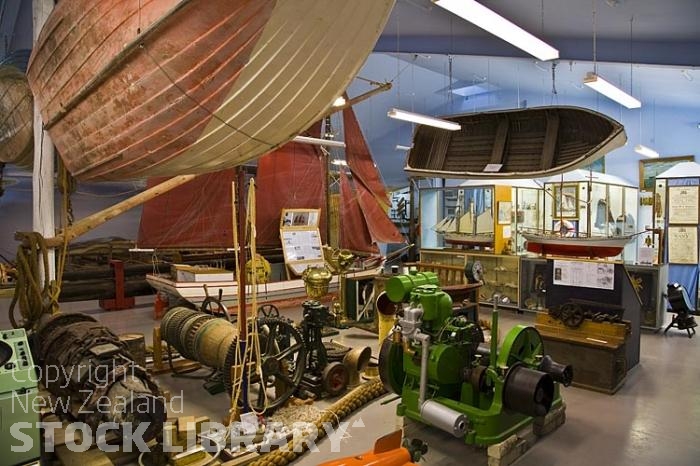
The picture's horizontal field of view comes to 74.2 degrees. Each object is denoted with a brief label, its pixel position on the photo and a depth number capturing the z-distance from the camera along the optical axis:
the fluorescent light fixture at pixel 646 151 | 10.12
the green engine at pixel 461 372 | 3.02
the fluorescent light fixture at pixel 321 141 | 7.78
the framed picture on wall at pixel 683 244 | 7.77
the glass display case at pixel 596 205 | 9.46
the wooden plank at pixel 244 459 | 3.00
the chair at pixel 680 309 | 6.34
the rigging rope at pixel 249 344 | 3.30
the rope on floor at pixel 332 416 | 3.09
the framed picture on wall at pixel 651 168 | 11.21
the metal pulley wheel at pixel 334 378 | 4.22
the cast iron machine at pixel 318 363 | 4.22
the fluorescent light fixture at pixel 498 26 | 3.98
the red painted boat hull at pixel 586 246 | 6.18
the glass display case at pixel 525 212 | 8.92
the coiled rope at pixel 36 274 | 3.49
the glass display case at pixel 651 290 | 6.41
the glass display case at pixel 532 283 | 7.45
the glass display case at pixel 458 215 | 8.71
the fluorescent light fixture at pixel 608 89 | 5.41
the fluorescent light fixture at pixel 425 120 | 6.36
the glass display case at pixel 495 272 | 7.92
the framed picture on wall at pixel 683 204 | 7.59
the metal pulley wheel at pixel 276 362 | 3.82
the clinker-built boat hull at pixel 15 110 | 3.32
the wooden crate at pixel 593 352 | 4.38
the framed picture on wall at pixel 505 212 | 8.52
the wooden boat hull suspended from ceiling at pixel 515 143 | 5.31
